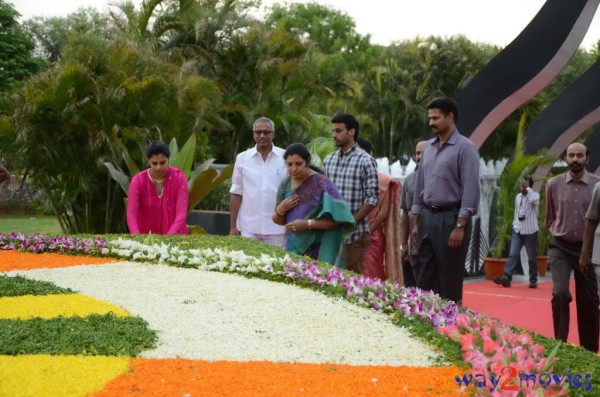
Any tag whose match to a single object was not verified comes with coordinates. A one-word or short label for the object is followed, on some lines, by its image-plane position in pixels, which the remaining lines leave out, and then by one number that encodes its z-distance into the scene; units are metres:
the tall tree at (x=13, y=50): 39.31
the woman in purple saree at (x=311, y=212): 6.17
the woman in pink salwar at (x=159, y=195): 7.09
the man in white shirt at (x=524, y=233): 12.45
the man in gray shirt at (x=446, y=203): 6.08
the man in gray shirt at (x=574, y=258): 6.80
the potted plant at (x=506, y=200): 13.34
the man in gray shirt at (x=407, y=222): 7.75
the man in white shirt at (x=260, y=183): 7.50
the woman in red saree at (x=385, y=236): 7.25
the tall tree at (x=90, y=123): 11.59
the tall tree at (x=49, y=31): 52.19
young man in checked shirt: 6.89
